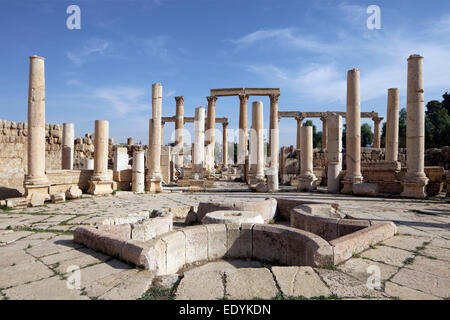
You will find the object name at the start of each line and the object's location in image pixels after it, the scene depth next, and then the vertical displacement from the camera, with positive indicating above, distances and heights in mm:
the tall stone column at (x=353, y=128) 12773 +1573
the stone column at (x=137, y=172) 12281 -593
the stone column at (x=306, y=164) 14398 -174
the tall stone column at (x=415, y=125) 11141 +1522
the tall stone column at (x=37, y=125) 9047 +1096
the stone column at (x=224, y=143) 31744 +2036
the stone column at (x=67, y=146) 15086 +694
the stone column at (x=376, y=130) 26797 +3170
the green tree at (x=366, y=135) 54344 +5240
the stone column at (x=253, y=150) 17656 +671
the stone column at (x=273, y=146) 14367 +948
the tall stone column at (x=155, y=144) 12867 +747
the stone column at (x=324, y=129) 28706 +3407
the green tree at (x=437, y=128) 36219 +4577
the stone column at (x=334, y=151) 13352 +475
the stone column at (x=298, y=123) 29141 +3992
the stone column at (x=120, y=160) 12662 -41
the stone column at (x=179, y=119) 26750 +3949
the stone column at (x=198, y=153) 14914 +437
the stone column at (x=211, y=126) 22938 +2944
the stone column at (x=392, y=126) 16453 +2138
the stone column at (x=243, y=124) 22455 +3016
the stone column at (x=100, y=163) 10883 -168
